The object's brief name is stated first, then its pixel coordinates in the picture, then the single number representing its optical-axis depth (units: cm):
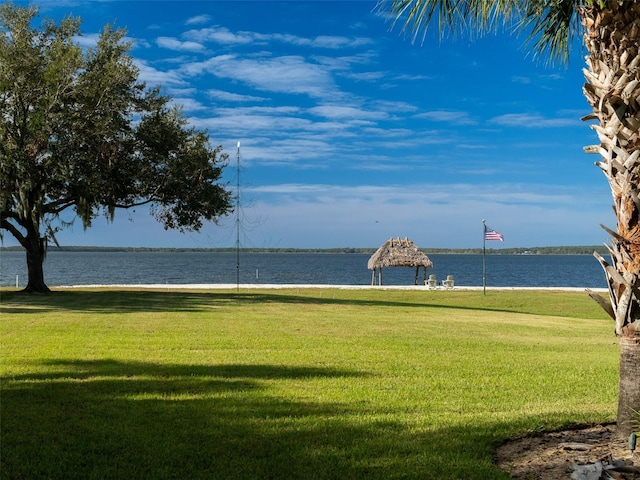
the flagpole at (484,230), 3888
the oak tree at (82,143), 2348
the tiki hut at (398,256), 5225
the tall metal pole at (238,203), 3017
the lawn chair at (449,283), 4316
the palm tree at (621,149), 518
